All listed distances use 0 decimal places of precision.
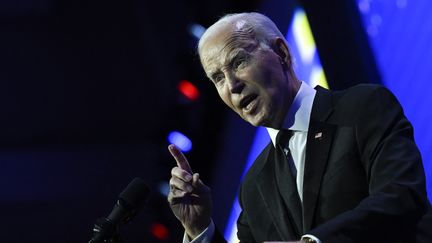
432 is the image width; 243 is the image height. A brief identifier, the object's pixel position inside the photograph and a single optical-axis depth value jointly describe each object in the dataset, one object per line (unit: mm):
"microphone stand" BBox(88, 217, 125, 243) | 5599
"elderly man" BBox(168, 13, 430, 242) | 5518
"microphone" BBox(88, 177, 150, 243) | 5604
